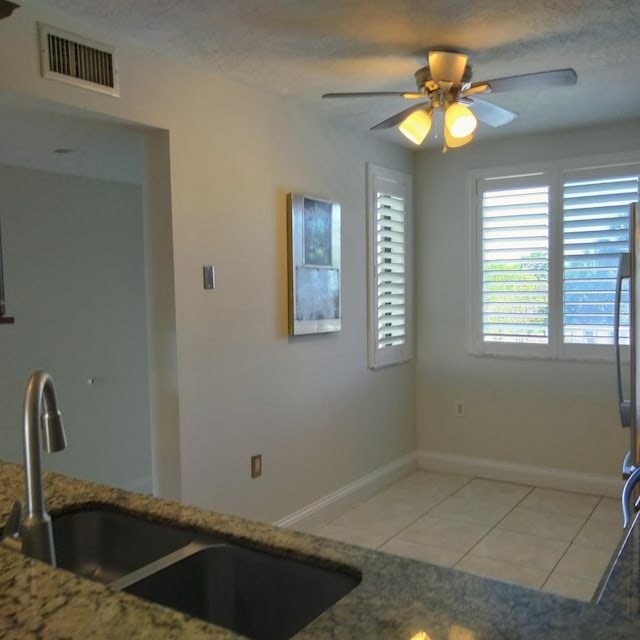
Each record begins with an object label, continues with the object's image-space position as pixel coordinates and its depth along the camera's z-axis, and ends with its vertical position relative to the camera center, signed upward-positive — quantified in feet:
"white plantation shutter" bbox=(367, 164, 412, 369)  14.08 +0.46
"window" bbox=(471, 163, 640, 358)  13.52 +0.57
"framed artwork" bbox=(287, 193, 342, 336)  11.53 +0.44
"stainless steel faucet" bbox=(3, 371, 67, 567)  3.76 -0.97
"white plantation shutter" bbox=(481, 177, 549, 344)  14.26 +0.50
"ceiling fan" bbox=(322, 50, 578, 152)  8.47 +2.69
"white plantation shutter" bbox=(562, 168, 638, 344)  13.38 +0.74
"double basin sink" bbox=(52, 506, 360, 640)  3.77 -1.89
